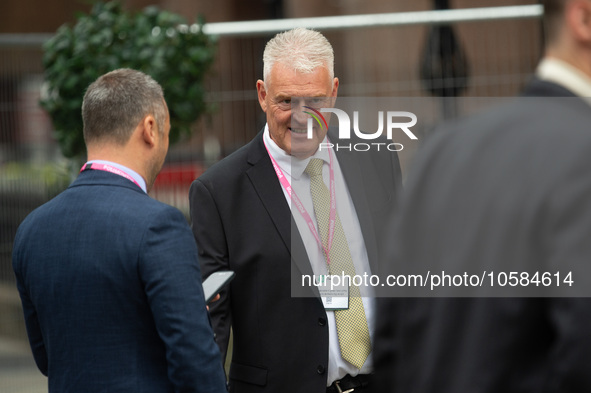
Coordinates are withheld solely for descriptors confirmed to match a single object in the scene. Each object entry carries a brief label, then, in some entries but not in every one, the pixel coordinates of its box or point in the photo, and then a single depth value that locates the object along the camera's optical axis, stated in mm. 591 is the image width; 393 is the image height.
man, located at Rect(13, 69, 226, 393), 4625
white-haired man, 5414
